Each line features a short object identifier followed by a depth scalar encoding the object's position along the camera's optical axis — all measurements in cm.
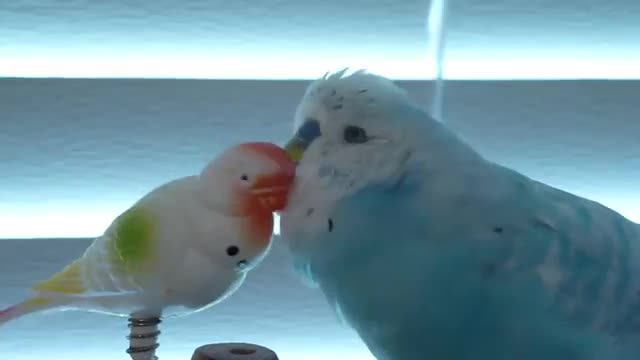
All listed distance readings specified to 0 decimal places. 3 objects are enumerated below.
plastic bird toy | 42
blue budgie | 38
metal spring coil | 44
